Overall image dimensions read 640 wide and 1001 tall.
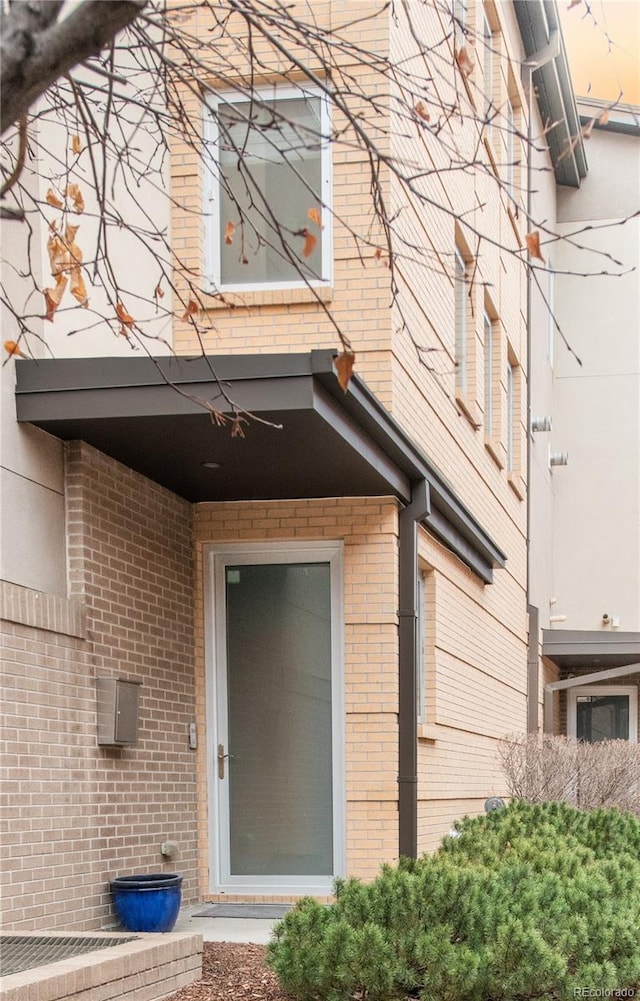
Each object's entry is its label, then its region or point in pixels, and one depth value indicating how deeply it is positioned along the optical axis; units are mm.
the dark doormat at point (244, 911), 10055
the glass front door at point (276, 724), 10773
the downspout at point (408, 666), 10422
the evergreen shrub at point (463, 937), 5926
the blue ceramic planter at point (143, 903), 8859
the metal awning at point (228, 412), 8586
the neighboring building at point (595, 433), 23688
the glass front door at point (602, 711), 26016
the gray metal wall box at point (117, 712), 9188
